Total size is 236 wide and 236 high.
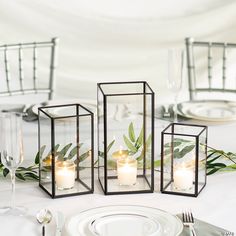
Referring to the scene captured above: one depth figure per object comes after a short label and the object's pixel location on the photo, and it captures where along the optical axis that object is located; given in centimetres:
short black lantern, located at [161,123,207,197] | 249
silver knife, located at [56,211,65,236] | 227
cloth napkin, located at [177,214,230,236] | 225
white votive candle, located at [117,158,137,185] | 255
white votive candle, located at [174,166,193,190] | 252
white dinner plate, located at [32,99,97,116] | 318
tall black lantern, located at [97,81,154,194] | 249
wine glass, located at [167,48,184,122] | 313
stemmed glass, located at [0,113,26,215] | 233
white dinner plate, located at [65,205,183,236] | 224
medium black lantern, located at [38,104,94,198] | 245
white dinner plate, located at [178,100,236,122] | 311
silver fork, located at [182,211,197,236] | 225
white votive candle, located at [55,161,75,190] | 250
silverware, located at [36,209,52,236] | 230
